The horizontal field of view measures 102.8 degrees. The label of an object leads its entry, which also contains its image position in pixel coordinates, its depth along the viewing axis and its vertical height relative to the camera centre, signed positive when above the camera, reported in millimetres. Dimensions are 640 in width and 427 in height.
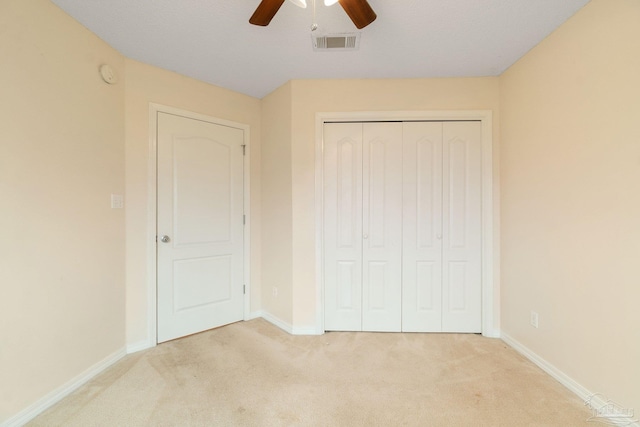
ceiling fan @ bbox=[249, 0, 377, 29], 1319 +1096
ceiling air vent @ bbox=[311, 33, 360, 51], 1698 +1195
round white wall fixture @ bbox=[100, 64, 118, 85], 1971 +1108
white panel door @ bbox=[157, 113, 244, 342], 2361 -108
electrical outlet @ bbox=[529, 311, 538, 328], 2023 -849
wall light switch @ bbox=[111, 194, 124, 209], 2062 +113
